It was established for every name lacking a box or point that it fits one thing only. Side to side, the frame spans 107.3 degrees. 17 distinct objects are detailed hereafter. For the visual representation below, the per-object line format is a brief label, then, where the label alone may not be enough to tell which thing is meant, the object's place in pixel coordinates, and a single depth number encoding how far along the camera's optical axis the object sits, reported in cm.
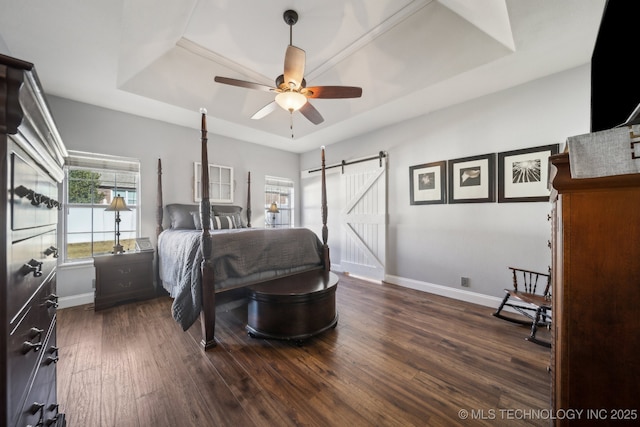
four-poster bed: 212
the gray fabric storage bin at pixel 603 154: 75
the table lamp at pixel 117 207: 315
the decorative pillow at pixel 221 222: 371
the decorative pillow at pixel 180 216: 367
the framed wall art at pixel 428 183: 345
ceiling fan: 192
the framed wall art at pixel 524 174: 267
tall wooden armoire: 77
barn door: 414
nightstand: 298
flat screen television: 113
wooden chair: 218
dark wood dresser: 57
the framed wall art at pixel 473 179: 303
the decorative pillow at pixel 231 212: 407
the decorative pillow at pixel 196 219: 370
